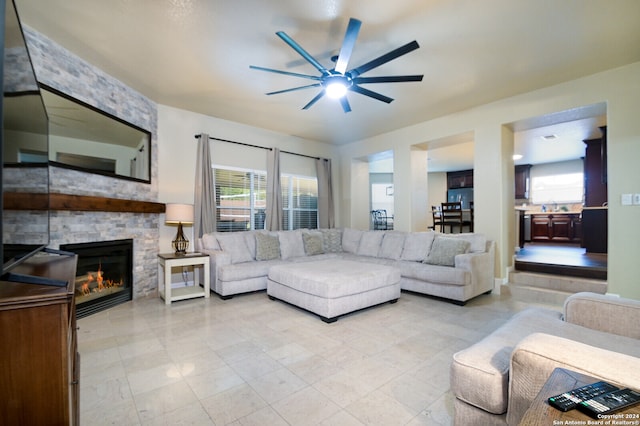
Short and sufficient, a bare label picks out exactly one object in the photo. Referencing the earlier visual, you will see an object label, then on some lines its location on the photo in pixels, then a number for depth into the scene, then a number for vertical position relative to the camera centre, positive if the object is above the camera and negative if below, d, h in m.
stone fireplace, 2.80 +0.27
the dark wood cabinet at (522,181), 8.60 +0.92
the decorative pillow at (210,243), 4.25 -0.43
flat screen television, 1.13 +0.29
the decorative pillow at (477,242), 3.96 -0.41
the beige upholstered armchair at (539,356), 0.93 -0.63
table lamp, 3.84 -0.06
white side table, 3.61 -0.84
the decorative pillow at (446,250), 3.85 -0.51
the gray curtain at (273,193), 5.39 +0.37
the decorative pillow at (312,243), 5.08 -0.53
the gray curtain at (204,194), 4.51 +0.30
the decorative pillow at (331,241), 5.46 -0.53
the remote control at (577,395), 0.66 -0.44
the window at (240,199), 4.95 +0.25
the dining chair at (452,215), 6.32 -0.06
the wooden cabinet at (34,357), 0.89 -0.45
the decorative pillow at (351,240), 5.45 -0.51
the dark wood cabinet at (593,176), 5.55 +0.71
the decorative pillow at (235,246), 4.26 -0.48
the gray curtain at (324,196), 6.30 +0.37
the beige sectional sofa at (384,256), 3.64 -0.66
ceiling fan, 2.17 +1.27
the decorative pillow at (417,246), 4.36 -0.51
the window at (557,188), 8.13 +0.69
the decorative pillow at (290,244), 4.78 -0.53
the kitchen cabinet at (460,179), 9.58 +1.12
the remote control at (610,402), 0.63 -0.43
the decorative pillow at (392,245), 4.69 -0.53
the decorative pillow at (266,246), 4.47 -0.52
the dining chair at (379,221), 9.73 -0.28
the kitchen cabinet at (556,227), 7.48 -0.41
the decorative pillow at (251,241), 4.50 -0.44
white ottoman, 3.00 -0.82
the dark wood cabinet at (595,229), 5.16 -0.33
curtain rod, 4.76 +1.22
